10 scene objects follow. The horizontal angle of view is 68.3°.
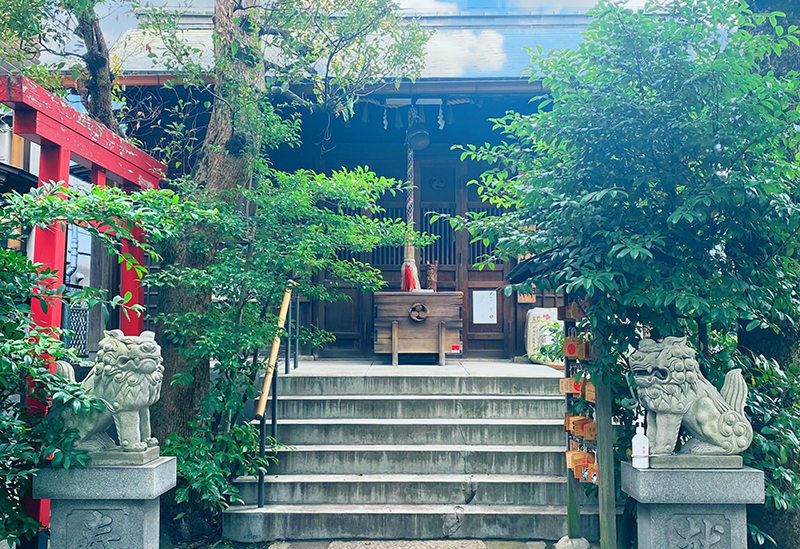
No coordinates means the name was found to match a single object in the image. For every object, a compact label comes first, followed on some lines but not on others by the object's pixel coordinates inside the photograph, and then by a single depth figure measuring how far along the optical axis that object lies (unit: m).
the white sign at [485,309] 9.27
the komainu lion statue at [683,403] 3.42
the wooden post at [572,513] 4.47
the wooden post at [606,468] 3.95
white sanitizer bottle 3.46
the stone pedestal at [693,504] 3.44
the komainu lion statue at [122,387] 3.51
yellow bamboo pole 5.08
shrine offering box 8.07
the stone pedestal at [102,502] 3.50
